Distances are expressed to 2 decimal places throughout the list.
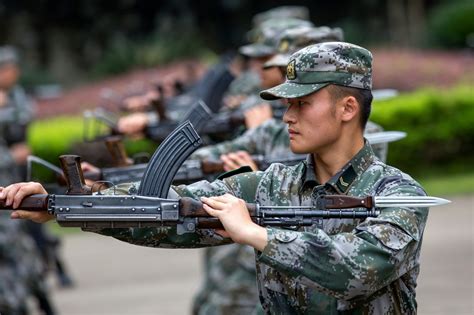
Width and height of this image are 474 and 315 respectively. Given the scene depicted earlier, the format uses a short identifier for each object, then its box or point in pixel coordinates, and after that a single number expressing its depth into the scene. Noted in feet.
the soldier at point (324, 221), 19.86
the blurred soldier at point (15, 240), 46.82
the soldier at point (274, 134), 31.91
